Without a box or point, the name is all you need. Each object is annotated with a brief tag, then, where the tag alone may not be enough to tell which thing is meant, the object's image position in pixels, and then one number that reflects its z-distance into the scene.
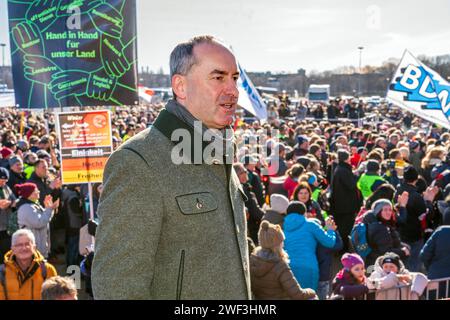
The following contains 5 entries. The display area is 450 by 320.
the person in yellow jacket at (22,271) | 4.45
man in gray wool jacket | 1.49
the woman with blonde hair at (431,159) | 9.36
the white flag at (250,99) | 11.60
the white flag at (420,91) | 8.51
